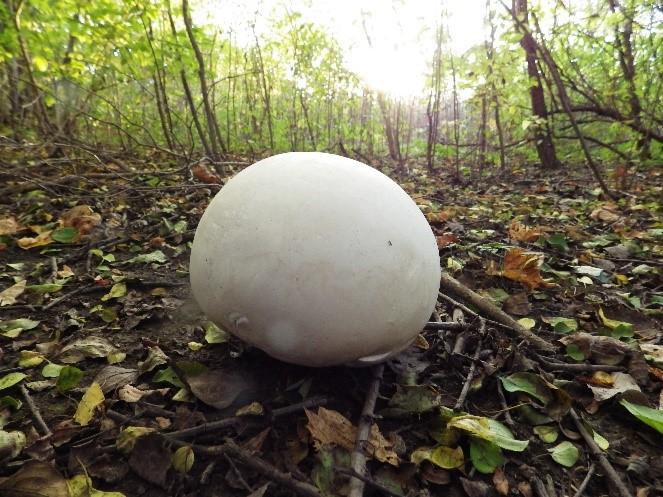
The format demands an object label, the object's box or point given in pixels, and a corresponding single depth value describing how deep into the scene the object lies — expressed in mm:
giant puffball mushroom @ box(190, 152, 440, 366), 327
